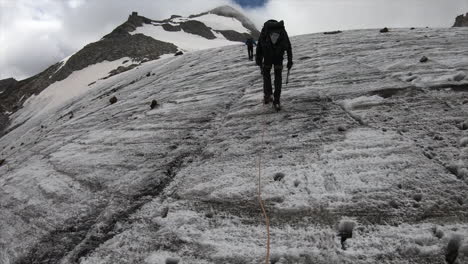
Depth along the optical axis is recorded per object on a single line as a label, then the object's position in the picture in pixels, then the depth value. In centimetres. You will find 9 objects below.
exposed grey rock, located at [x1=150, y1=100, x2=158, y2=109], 1018
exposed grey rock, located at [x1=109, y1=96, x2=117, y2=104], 1338
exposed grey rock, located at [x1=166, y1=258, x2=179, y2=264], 375
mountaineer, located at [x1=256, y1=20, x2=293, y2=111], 746
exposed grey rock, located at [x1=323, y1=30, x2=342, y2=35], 1817
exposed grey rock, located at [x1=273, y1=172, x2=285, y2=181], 491
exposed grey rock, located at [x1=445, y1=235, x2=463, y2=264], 311
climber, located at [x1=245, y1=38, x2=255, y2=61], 1512
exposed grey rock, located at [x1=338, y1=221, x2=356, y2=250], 360
